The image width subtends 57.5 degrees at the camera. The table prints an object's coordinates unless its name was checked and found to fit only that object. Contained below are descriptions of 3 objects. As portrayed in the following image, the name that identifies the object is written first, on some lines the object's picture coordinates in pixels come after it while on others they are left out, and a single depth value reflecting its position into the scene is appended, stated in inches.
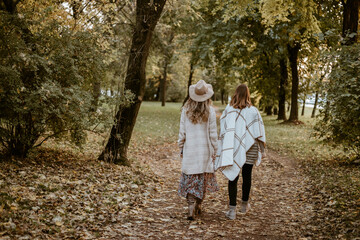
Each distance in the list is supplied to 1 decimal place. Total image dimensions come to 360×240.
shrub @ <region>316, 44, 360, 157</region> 300.0
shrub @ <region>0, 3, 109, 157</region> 240.4
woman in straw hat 222.4
